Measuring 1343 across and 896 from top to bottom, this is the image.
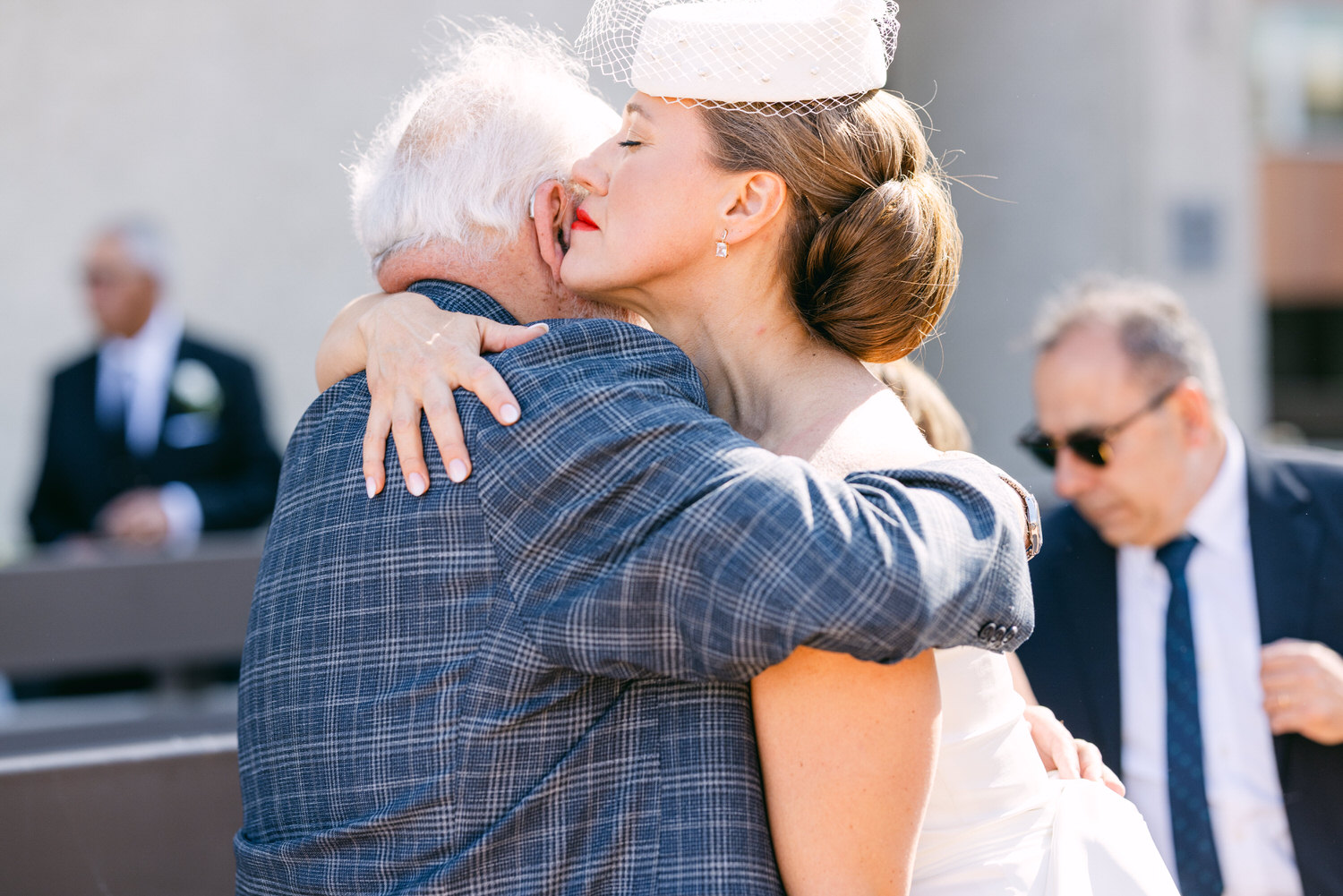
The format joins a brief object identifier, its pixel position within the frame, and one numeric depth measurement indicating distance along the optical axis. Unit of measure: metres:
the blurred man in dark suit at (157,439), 5.09
